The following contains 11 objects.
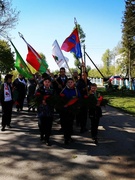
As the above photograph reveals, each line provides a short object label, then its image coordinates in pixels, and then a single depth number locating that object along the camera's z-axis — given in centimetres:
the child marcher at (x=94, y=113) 714
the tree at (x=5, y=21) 2451
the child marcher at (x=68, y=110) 693
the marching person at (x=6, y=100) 876
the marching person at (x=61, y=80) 919
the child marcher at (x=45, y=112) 691
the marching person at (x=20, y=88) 1345
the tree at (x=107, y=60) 9806
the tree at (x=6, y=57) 5438
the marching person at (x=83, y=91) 831
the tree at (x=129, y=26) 3766
